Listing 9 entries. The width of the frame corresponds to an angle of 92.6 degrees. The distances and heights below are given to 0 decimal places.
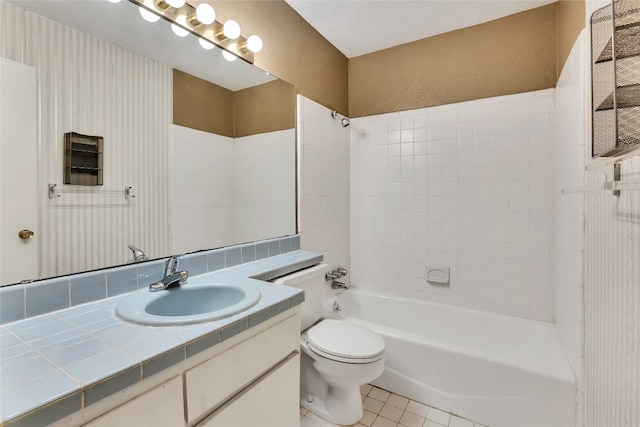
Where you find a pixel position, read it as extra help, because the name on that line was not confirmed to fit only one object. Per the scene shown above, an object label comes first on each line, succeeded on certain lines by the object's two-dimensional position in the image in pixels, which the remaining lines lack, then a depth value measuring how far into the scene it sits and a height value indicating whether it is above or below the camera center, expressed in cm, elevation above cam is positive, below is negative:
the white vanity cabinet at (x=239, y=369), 81 -48
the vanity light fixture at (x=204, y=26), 127 +87
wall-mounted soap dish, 230 -48
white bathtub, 147 -85
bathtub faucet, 247 -60
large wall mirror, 93 +30
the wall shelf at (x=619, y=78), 73 +36
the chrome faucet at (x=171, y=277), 115 -26
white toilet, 145 -70
